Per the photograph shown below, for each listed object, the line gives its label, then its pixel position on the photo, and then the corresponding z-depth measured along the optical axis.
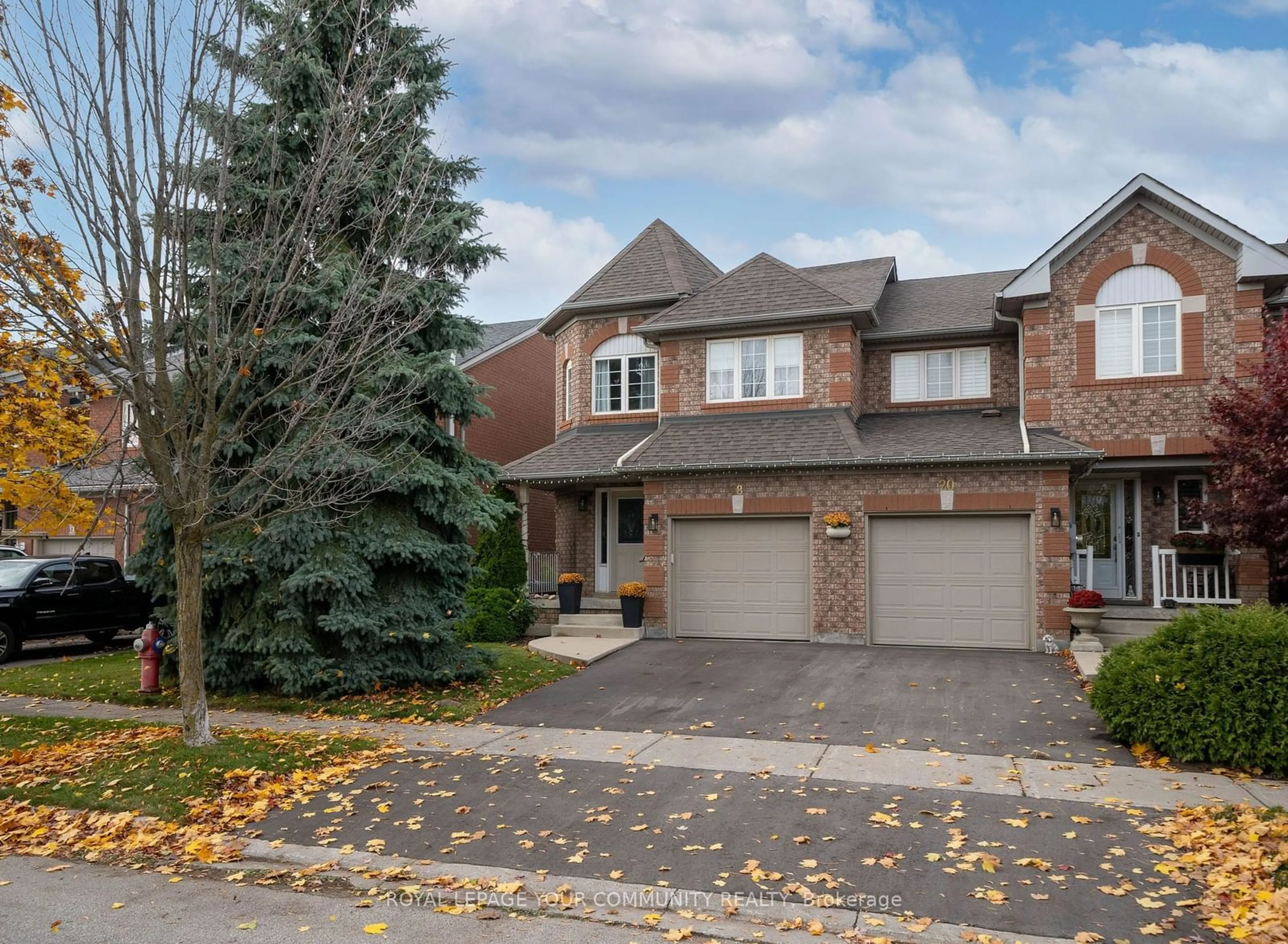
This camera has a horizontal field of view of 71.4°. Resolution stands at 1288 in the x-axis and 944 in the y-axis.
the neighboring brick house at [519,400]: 24.50
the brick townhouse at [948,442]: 15.40
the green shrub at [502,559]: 18.84
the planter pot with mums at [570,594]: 18.14
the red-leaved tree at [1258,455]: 13.13
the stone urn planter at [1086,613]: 14.19
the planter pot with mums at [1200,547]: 15.40
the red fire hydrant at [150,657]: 11.83
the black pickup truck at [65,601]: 15.99
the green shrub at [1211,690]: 7.90
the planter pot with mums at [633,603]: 16.84
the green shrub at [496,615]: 17.25
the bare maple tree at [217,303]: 8.05
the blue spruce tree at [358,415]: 10.81
